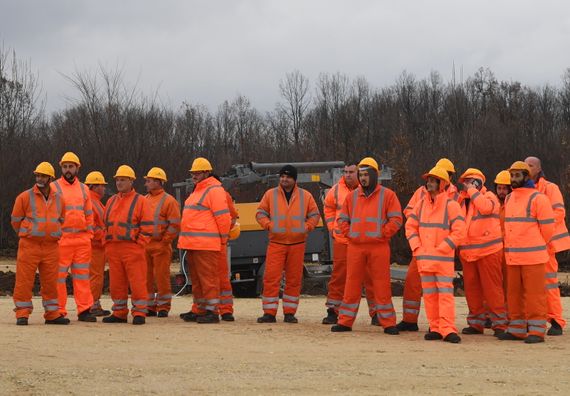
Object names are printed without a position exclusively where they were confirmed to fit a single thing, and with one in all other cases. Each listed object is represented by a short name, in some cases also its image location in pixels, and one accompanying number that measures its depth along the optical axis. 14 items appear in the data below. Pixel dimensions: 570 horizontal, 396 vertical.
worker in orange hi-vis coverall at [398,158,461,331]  12.83
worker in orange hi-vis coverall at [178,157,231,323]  13.95
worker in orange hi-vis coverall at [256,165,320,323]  14.12
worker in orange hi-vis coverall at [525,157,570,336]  12.88
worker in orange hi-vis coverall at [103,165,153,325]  13.77
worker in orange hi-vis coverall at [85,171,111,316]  14.86
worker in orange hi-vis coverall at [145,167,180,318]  14.95
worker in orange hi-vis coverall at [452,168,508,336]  12.78
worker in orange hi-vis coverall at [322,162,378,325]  13.95
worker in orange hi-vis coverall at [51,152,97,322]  13.91
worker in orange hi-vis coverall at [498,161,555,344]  12.09
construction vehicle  21.41
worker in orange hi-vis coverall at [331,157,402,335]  12.73
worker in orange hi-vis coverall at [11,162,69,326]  13.20
